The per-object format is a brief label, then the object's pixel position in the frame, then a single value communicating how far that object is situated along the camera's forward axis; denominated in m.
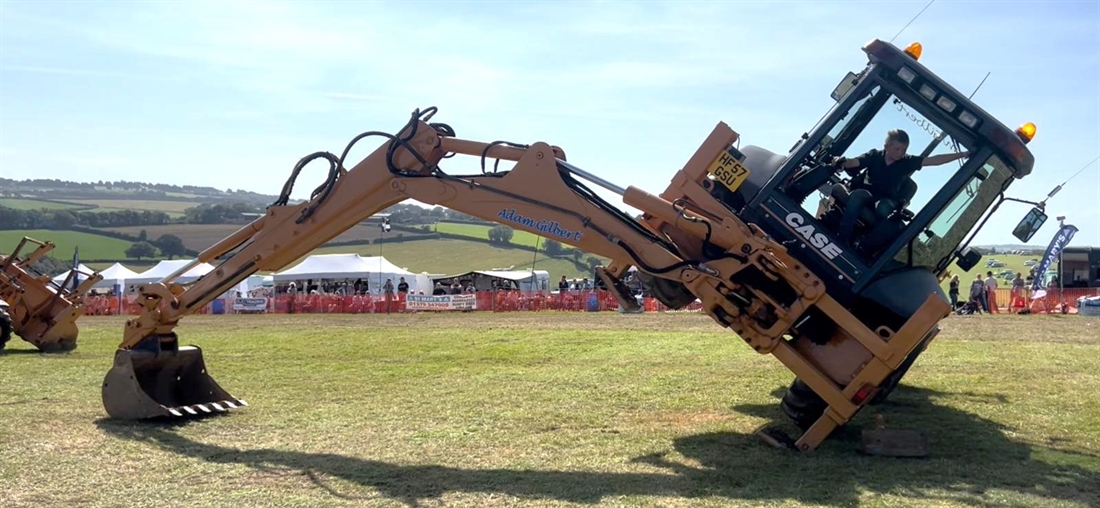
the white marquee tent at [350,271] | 45.19
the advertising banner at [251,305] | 37.88
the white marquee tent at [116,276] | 49.84
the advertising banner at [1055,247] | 30.72
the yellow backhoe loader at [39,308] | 17.81
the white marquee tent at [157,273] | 48.56
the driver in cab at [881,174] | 8.38
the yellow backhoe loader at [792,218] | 8.14
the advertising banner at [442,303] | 36.81
